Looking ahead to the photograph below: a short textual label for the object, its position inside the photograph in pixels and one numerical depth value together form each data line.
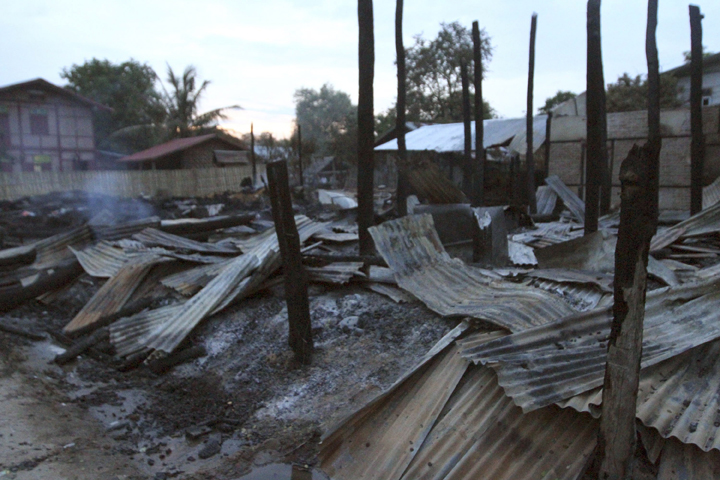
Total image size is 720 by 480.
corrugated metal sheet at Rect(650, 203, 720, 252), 7.54
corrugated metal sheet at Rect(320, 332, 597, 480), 3.28
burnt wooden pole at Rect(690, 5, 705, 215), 9.16
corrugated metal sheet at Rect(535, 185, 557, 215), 13.75
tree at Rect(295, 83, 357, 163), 45.99
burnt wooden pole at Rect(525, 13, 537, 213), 13.55
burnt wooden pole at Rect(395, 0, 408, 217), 10.84
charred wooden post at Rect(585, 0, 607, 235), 7.40
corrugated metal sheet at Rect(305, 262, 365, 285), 6.86
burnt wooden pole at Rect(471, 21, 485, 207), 12.72
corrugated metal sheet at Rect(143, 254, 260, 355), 6.62
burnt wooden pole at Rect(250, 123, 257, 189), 23.53
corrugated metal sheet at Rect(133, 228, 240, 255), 9.07
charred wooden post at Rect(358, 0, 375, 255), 8.05
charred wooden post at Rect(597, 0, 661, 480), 2.72
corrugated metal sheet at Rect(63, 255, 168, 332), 7.67
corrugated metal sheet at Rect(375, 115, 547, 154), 18.22
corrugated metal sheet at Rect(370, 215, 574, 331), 4.67
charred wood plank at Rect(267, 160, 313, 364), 5.56
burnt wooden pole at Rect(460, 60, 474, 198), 13.67
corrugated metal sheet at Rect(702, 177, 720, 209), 11.36
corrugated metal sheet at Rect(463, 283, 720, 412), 3.38
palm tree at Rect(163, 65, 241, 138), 30.91
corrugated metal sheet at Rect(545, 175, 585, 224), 12.23
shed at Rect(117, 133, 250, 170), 27.06
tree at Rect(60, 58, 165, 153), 31.83
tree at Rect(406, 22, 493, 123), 31.33
